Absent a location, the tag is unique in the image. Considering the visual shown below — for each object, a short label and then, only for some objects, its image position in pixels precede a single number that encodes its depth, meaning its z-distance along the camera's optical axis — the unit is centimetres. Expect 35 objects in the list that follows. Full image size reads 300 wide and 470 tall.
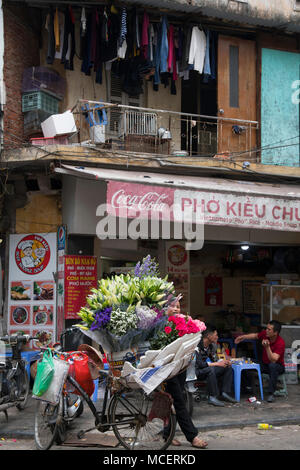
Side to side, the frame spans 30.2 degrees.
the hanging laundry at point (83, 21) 1035
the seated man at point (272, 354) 920
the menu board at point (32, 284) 1068
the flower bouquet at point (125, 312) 612
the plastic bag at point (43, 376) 608
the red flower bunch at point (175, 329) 614
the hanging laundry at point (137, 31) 1061
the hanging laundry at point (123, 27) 1019
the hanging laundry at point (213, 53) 1162
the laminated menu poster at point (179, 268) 1205
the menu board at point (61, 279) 1047
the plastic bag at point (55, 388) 610
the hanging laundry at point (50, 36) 1042
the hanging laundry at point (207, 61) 1131
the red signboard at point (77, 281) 1041
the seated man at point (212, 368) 859
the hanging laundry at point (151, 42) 1088
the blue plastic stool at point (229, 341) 1197
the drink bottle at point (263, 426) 769
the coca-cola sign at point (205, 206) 910
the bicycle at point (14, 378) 754
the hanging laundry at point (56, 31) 1043
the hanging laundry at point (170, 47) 1102
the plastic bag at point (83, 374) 655
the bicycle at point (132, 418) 604
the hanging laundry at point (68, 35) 1062
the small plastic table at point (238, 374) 896
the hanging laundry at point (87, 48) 1071
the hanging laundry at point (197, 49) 1106
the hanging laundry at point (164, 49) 1089
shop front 941
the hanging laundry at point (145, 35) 1067
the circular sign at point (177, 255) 1206
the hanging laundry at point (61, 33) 1063
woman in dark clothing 618
